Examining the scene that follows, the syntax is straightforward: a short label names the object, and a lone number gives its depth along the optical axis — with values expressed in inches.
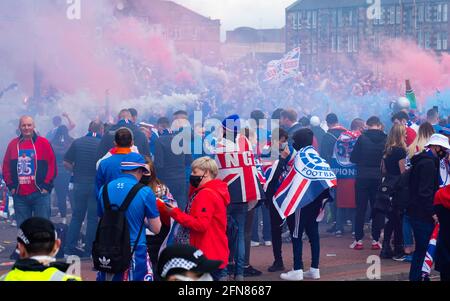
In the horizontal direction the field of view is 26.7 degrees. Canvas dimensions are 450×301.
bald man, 443.8
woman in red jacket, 302.8
